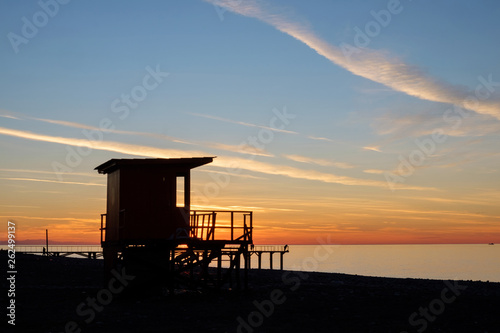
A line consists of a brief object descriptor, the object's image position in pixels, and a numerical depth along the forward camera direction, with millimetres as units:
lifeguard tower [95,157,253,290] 25938
